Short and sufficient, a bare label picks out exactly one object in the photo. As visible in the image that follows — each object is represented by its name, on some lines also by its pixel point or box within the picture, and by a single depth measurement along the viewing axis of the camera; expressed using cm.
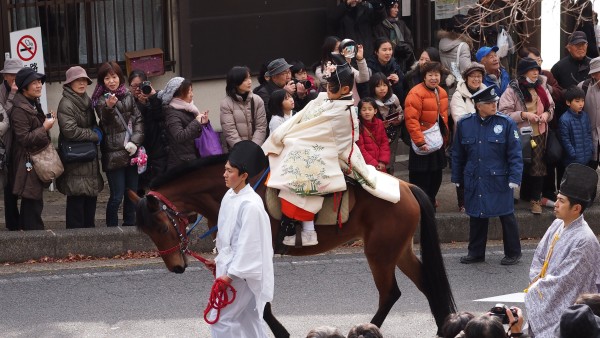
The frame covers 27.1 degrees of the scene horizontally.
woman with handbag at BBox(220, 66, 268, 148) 1274
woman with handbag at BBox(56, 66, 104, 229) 1240
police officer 1191
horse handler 798
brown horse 984
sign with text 1363
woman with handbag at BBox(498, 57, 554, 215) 1344
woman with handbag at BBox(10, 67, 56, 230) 1219
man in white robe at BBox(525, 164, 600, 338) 763
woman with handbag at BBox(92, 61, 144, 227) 1258
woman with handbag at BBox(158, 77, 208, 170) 1268
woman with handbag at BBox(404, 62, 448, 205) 1316
